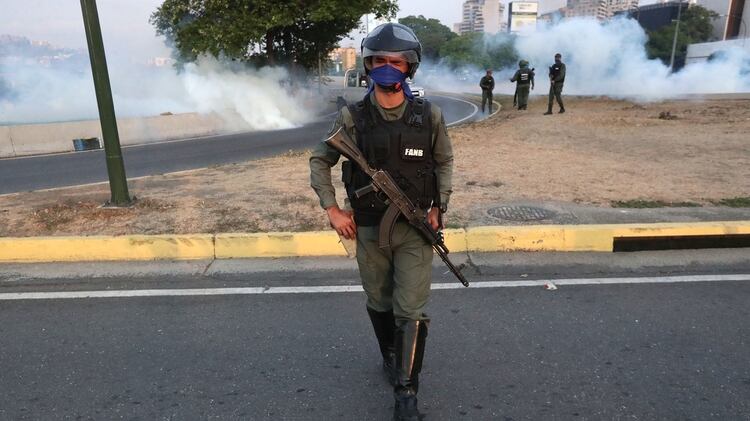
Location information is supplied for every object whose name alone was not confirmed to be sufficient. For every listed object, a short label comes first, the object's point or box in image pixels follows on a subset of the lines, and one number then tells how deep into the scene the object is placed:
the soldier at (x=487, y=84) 21.30
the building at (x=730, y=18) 67.50
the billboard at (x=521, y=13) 68.88
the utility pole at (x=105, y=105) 5.79
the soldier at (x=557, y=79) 16.03
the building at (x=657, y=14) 72.27
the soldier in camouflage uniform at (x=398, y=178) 2.54
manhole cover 5.66
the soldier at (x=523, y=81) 18.72
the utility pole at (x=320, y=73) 27.75
